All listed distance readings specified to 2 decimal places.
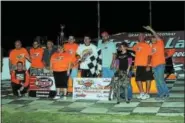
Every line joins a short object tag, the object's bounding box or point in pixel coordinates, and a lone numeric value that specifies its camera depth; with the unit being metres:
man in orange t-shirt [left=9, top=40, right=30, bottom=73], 9.49
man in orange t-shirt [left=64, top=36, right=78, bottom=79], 8.97
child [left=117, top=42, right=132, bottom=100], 8.19
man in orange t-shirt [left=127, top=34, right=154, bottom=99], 8.46
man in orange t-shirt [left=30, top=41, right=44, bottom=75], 9.40
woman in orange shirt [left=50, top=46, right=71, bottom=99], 8.76
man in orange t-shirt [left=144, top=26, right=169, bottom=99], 8.34
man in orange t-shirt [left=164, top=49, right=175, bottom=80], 10.92
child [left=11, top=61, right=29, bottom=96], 9.39
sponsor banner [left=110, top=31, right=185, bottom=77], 12.70
